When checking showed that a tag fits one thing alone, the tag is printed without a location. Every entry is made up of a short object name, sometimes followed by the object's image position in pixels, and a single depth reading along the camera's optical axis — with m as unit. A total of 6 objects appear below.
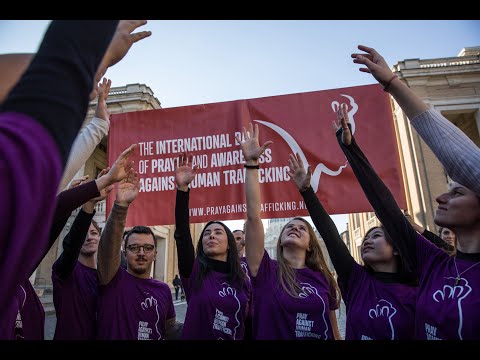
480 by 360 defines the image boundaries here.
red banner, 3.45
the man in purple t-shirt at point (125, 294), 2.63
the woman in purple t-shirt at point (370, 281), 2.22
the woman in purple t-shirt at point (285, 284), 2.51
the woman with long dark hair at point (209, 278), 2.68
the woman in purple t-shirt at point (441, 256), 1.59
